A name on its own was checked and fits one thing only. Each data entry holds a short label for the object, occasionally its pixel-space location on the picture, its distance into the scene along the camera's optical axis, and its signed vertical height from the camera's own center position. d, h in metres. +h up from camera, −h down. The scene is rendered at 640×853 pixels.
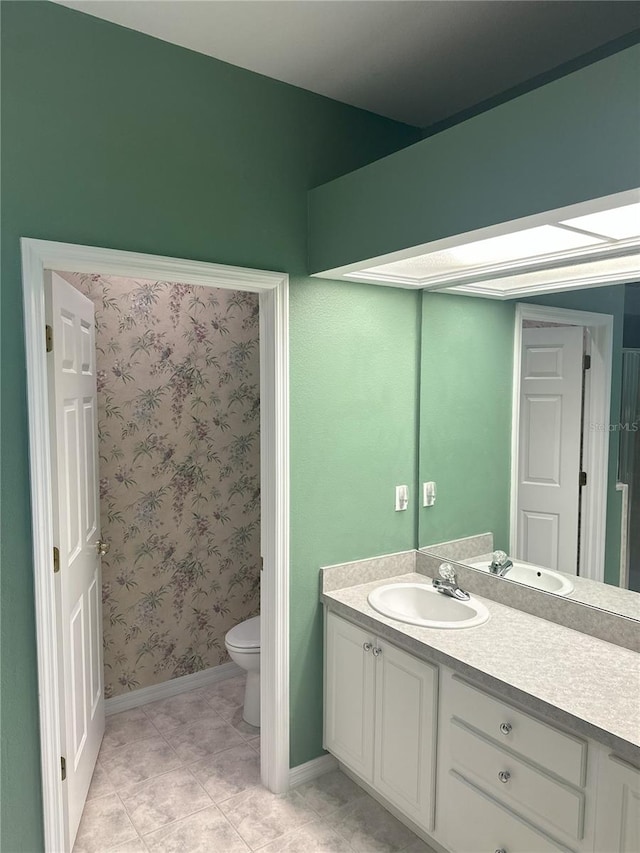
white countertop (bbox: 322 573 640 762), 1.56 -0.86
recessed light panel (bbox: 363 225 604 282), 1.88 +0.47
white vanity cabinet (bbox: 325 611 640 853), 1.57 -1.16
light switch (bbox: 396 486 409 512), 2.78 -0.52
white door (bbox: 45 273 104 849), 2.06 -0.56
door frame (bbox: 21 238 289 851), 1.87 -0.32
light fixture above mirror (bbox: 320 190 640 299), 1.67 +0.45
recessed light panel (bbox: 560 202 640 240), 1.61 +0.46
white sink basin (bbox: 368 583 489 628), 2.31 -0.89
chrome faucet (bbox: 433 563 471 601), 2.41 -0.81
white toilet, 2.99 -1.36
